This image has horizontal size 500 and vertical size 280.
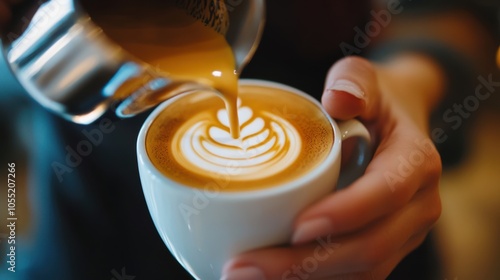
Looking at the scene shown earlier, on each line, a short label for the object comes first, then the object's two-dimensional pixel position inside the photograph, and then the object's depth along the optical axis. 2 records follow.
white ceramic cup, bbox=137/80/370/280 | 0.42
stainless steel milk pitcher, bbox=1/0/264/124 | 0.42
